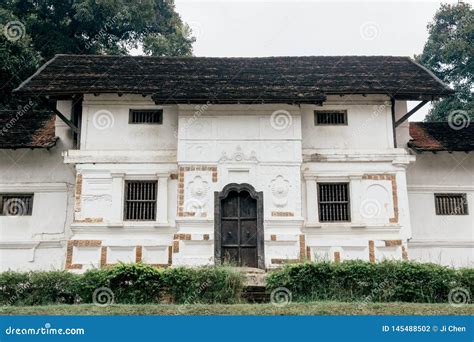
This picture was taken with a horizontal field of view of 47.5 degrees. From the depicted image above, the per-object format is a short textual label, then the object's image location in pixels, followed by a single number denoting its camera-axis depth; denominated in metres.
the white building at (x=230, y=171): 16.64
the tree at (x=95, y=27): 30.06
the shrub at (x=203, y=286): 11.72
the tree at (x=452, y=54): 31.56
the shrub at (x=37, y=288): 11.91
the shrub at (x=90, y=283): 11.74
